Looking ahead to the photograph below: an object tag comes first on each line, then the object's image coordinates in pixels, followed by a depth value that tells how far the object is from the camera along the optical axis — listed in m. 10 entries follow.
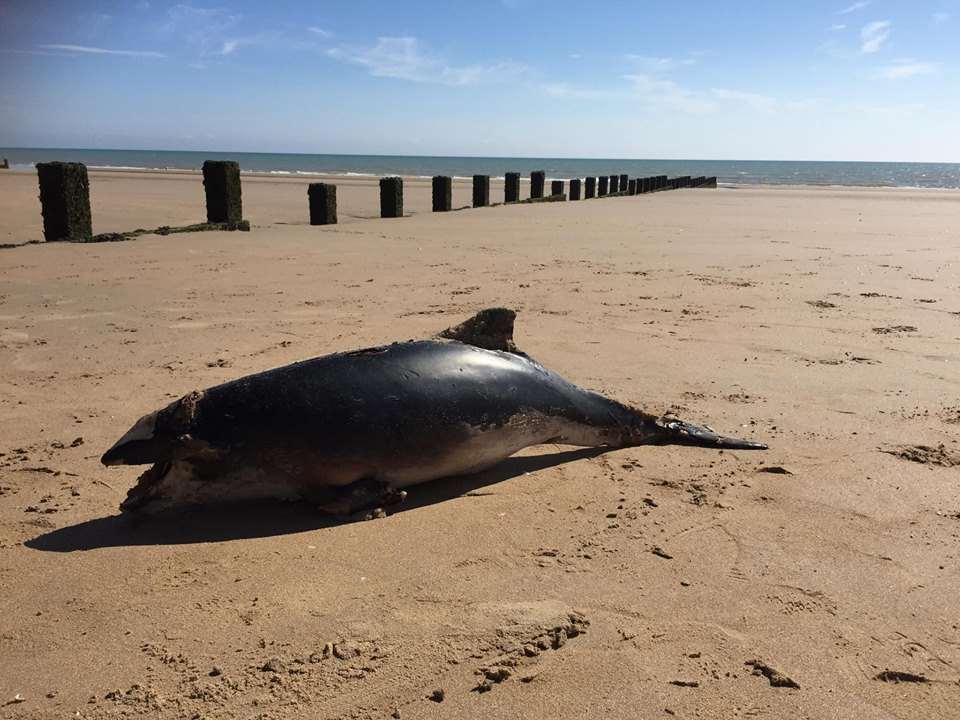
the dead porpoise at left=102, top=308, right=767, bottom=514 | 2.69
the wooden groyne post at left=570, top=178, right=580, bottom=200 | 24.78
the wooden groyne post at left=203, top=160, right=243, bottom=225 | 12.07
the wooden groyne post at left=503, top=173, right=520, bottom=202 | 21.03
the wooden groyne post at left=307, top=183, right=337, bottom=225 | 12.93
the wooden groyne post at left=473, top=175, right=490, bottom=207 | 18.83
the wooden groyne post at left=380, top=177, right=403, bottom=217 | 14.65
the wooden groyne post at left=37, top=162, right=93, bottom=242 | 10.00
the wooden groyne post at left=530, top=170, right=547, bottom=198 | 22.78
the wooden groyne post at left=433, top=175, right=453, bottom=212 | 17.09
